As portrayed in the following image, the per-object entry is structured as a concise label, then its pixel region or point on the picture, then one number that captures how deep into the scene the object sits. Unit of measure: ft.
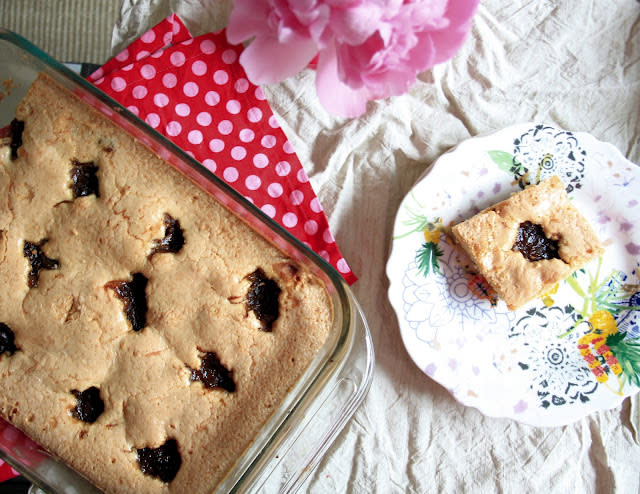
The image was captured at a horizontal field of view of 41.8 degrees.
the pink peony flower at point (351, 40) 1.57
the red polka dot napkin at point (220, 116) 1.89
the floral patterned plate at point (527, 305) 1.87
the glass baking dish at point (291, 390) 1.67
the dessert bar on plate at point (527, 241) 1.85
